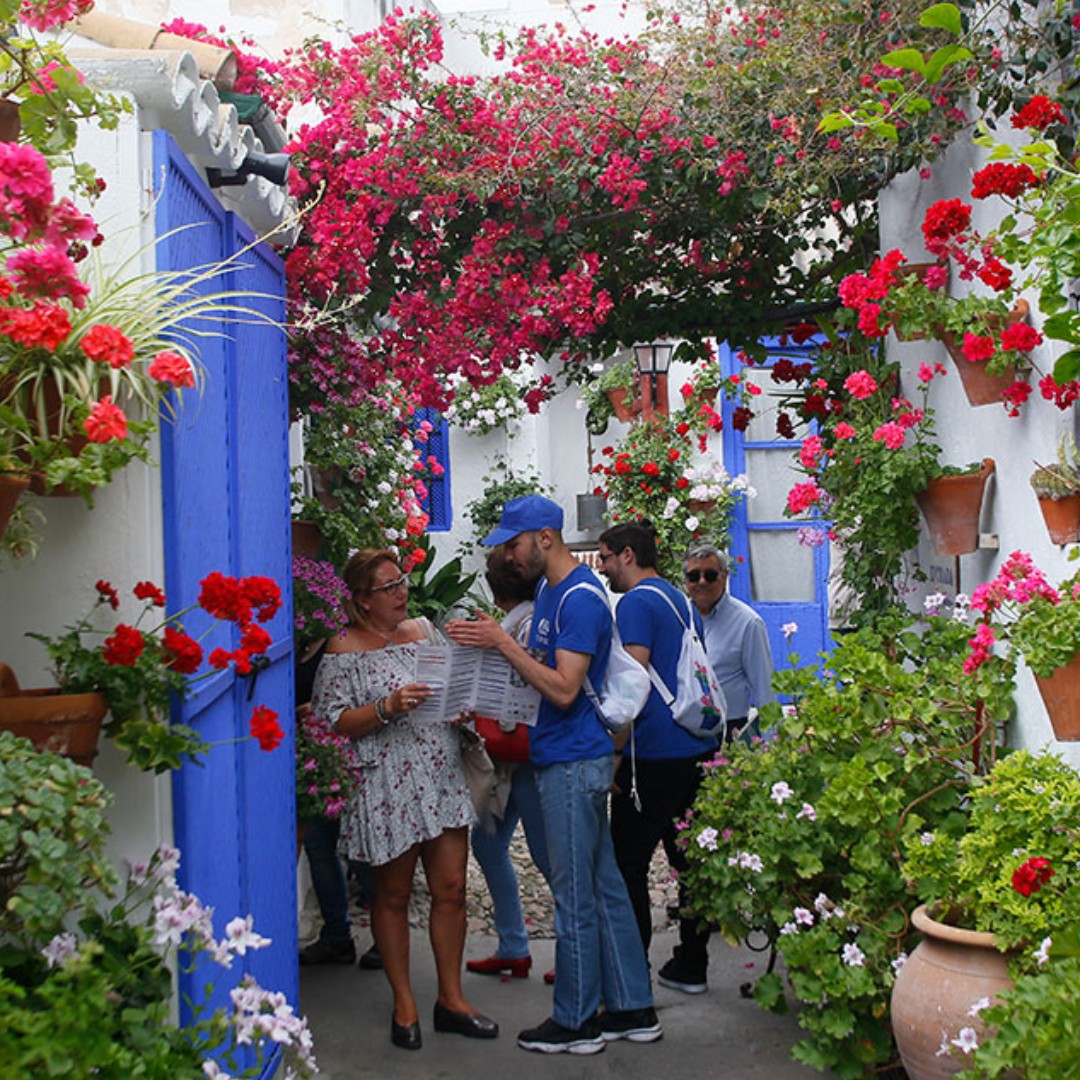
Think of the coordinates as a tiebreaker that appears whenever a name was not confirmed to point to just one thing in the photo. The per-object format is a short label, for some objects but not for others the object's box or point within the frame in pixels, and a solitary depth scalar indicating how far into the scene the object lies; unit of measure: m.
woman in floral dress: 5.56
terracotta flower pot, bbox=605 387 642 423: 14.84
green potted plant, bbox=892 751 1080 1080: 3.67
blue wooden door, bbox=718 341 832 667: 13.72
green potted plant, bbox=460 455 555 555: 14.46
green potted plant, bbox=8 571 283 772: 3.05
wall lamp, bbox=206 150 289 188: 4.37
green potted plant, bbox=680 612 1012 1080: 4.66
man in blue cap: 5.38
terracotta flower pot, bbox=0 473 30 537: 2.70
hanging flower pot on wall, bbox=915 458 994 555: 5.35
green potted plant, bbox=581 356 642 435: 14.85
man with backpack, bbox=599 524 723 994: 6.04
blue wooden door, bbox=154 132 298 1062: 3.54
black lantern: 11.83
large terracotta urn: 3.80
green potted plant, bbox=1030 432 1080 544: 4.09
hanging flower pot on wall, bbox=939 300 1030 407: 4.73
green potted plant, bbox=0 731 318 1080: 2.39
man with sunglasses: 6.93
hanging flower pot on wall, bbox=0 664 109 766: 2.87
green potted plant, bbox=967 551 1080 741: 3.80
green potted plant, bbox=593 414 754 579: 13.67
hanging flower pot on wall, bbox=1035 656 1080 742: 3.85
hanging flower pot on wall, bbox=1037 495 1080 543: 4.11
